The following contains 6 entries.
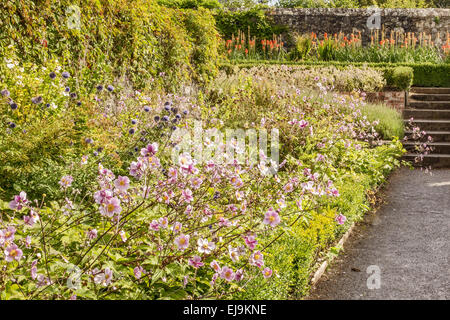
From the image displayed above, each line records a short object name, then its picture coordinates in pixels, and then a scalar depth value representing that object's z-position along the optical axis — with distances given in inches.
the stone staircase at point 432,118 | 374.0
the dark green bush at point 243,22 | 752.3
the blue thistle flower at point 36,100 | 151.3
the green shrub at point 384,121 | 370.0
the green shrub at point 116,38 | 234.1
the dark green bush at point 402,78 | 465.4
